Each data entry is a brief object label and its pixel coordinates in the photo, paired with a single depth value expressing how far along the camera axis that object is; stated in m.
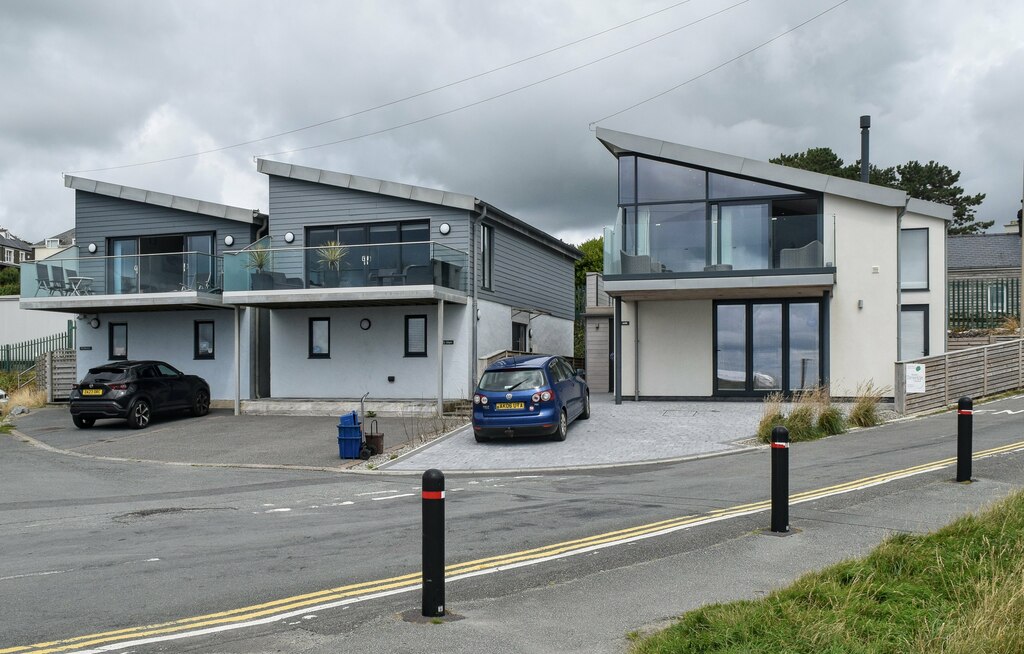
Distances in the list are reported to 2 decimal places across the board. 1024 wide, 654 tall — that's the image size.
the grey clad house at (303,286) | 23.34
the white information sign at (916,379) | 18.95
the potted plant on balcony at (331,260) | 23.03
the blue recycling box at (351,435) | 16.37
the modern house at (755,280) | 21.34
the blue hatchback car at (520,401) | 16.80
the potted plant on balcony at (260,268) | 23.70
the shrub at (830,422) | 16.77
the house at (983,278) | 31.39
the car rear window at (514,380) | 17.08
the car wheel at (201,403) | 24.42
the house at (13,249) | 100.85
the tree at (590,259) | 60.84
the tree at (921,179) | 51.75
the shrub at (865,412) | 17.69
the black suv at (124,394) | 21.48
